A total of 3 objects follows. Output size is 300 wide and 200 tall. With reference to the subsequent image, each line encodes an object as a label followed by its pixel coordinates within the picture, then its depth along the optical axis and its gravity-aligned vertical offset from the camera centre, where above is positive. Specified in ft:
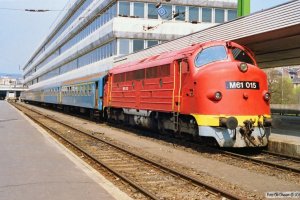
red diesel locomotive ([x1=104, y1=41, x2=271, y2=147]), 42.22 +0.45
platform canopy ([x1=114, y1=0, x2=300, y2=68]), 50.80 +8.62
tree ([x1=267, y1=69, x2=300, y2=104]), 199.00 +4.24
